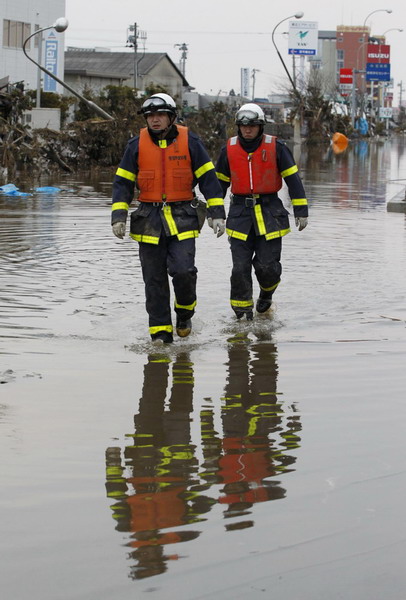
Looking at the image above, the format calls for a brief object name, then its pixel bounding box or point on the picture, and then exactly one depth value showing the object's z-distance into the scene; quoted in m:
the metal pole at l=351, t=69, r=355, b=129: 87.69
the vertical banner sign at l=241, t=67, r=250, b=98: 138.62
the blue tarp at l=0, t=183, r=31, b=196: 21.09
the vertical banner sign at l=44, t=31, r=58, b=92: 48.22
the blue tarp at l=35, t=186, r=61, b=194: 22.26
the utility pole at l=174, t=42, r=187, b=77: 115.81
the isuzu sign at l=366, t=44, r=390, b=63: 116.00
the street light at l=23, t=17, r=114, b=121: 32.62
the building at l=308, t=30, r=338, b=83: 118.47
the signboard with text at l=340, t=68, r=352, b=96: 112.38
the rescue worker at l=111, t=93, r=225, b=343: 7.73
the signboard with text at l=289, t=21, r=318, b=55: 85.62
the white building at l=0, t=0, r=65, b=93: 50.38
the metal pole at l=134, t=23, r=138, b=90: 69.97
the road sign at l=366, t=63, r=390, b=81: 112.31
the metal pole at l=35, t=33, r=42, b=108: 38.90
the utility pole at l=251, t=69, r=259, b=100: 145.88
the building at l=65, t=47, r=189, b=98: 85.62
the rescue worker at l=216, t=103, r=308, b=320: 8.59
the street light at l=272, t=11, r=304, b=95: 65.00
